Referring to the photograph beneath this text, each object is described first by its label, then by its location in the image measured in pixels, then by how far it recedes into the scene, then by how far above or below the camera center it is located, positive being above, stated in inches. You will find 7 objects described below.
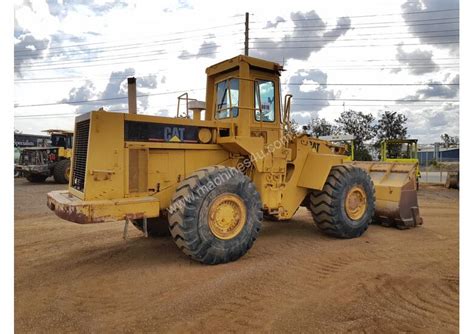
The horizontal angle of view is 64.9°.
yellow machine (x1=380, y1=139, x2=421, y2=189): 684.1 +28.2
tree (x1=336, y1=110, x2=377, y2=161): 1384.1 +136.5
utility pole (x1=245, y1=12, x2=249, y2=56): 864.3 +298.8
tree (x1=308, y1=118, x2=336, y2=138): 1355.2 +123.1
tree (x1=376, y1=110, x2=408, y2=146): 1384.1 +130.3
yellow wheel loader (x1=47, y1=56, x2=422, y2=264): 194.9 -8.2
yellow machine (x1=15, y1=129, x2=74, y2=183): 727.1 +0.8
